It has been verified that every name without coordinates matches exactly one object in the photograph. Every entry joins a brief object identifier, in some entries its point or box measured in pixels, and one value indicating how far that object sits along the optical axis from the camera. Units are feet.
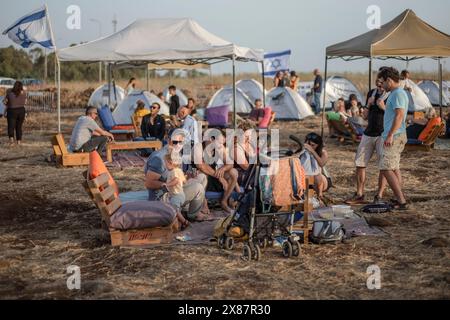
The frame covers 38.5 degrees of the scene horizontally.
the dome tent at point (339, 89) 89.76
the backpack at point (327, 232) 22.76
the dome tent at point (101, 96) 88.28
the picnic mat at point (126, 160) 42.60
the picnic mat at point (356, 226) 24.16
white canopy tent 48.34
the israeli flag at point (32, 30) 49.03
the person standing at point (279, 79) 80.81
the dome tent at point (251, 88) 85.81
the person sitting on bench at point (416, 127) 46.78
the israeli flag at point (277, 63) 86.43
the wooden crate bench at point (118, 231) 23.02
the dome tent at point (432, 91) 94.12
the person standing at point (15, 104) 53.16
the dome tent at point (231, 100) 81.25
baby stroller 21.30
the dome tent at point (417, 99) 80.28
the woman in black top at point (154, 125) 47.34
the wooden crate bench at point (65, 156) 41.65
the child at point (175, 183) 24.94
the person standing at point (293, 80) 84.04
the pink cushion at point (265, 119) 55.01
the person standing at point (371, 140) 29.37
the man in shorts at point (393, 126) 26.81
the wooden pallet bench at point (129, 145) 43.70
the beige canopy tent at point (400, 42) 43.52
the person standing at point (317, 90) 83.28
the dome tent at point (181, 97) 88.63
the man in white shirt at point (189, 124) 39.66
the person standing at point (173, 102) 64.64
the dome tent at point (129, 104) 68.13
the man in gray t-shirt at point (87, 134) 42.47
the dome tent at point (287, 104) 77.10
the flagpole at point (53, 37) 48.29
